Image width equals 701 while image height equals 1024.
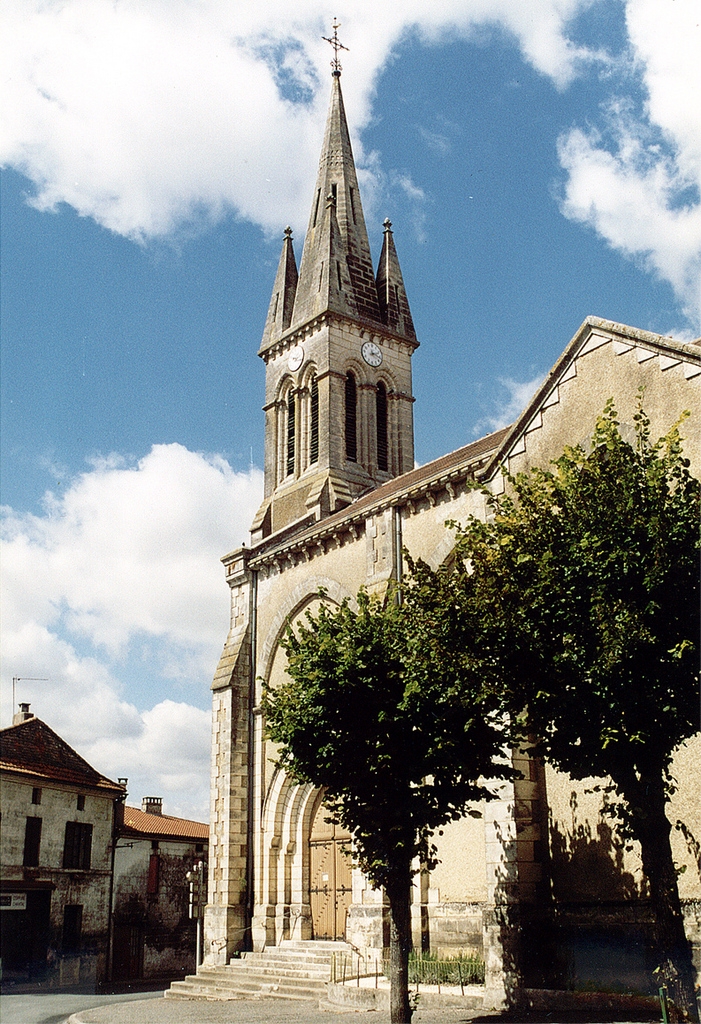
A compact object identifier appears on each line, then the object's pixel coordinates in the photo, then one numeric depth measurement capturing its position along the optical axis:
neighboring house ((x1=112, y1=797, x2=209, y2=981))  34.38
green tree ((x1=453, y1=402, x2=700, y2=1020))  11.58
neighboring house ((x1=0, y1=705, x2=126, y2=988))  24.80
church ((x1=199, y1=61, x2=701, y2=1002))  15.18
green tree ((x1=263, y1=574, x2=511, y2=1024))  13.75
